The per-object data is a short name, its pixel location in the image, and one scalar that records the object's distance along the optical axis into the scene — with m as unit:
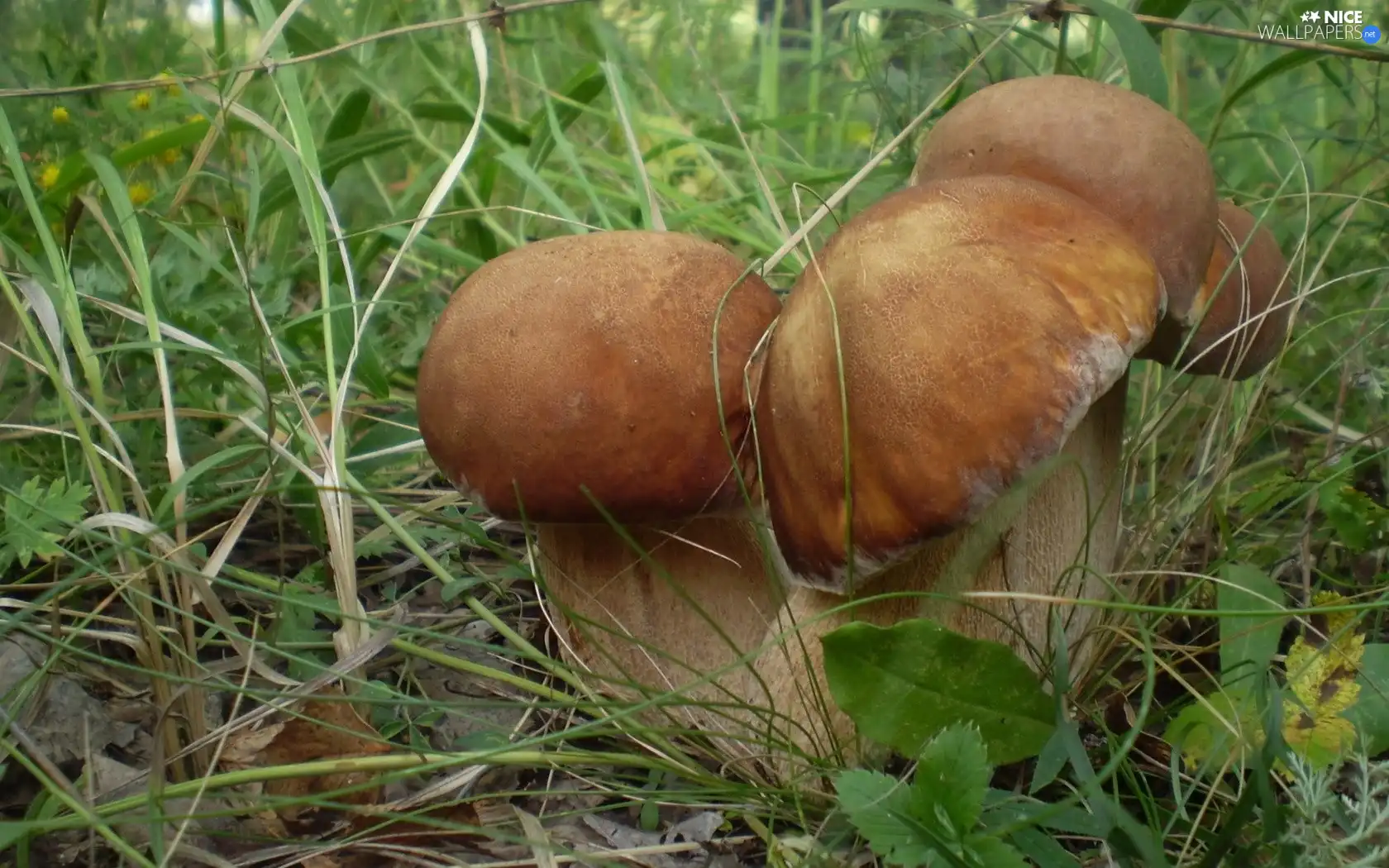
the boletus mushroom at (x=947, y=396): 0.51
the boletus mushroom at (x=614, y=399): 0.56
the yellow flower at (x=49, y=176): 0.68
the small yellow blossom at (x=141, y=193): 0.73
